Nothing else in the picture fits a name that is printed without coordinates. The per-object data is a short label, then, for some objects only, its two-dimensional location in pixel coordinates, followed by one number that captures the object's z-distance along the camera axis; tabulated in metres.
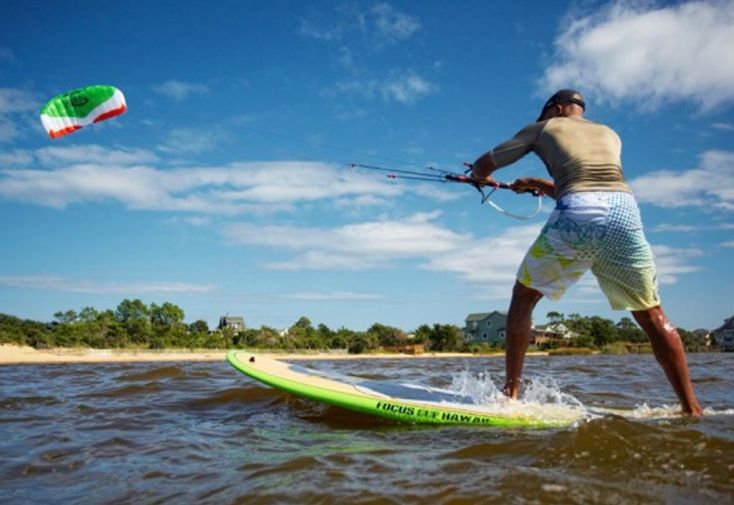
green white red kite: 13.11
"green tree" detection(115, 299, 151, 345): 45.59
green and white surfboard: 3.32
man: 3.05
